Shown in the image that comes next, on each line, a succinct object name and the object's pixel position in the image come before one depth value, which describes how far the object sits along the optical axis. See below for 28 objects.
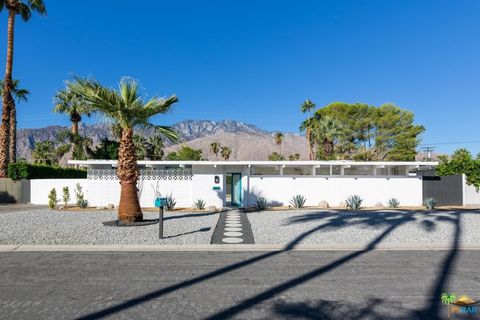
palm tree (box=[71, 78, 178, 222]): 12.75
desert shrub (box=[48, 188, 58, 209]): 19.14
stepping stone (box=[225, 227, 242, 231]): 12.42
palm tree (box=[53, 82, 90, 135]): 37.38
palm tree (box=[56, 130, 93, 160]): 37.03
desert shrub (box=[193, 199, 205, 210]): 19.58
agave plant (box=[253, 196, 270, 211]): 19.22
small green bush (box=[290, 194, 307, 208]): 20.41
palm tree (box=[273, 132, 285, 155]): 73.76
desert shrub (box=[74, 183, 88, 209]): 19.73
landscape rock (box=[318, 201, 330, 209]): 20.19
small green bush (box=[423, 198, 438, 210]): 19.38
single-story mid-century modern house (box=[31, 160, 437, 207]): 20.78
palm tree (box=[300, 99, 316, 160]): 50.96
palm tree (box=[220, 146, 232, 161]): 67.19
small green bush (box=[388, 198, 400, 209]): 20.81
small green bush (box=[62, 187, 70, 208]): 19.77
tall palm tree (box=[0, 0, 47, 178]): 25.69
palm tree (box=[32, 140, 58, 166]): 51.34
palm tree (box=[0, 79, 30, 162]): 28.35
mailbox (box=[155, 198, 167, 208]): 11.02
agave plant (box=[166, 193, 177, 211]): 19.00
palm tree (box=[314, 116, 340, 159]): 43.97
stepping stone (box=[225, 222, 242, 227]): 13.38
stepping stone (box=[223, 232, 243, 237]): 11.27
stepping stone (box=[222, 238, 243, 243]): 10.29
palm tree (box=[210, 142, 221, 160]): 69.31
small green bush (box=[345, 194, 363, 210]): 19.12
